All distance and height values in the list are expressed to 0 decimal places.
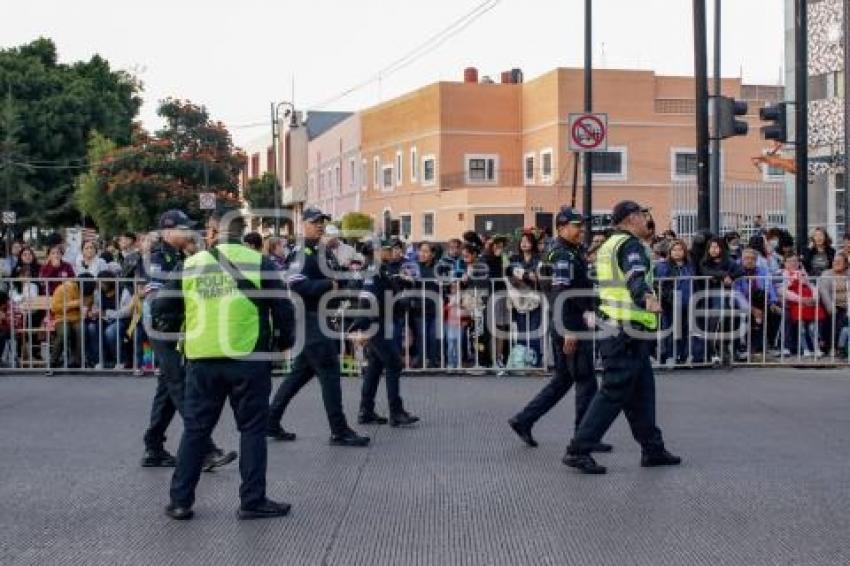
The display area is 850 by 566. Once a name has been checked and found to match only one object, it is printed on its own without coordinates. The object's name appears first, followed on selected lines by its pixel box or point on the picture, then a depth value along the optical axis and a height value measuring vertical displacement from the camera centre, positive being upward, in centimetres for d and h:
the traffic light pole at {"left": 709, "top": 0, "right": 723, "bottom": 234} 1541 +184
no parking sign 1606 +189
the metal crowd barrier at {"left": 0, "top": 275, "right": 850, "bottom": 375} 1388 -66
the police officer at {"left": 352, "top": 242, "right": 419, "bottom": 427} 1023 -76
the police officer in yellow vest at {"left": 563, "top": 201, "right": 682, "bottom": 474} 812 -54
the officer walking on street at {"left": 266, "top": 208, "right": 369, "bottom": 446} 909 -51
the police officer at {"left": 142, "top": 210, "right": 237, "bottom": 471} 760 -52
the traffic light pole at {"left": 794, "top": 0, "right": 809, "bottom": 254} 1622 +210
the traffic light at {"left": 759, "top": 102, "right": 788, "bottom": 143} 1554 +195
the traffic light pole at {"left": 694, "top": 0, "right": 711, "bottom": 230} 1523 +208
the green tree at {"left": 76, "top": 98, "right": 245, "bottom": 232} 3916 +360
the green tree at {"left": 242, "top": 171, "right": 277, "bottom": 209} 6629 +468
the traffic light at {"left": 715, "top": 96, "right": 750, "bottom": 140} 1519 +197
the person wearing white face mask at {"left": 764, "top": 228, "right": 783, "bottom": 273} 1542 +22
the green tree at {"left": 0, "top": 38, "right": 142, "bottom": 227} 4775 +642
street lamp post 4377 +605
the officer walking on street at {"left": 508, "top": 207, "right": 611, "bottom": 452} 880 -43
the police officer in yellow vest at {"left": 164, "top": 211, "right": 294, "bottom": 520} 691 -55
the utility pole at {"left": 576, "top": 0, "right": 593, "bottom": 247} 2212 +411
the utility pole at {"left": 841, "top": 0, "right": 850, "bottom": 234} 1582 +212
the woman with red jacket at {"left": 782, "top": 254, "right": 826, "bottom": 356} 1415 -49
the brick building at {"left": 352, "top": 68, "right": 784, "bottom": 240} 4484 +491
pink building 6041 +573
